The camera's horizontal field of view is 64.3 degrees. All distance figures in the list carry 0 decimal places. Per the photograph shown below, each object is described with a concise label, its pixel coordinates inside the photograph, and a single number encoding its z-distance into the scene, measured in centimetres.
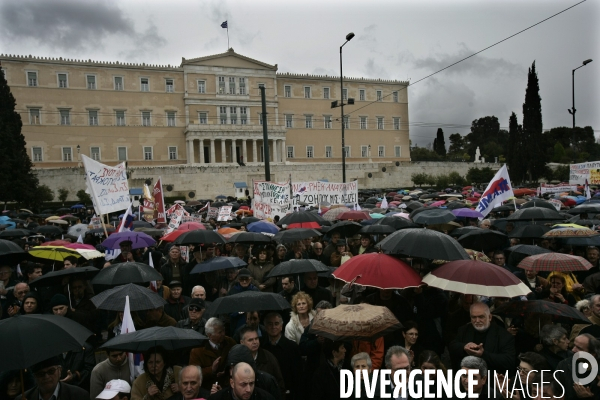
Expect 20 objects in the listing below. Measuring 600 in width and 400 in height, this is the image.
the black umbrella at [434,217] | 840
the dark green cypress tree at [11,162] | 2539
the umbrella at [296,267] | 532
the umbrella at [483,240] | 686
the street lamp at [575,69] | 2375
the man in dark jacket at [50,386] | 339
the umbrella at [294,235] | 741
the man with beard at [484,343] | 379
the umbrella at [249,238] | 749
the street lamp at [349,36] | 1933
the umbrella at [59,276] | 546
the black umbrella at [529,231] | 759
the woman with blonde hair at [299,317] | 450
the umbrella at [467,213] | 1022
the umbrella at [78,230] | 1127
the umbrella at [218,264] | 609
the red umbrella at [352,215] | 1034
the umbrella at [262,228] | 937
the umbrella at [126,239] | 792
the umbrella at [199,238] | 701
